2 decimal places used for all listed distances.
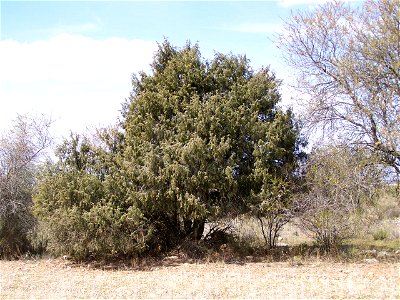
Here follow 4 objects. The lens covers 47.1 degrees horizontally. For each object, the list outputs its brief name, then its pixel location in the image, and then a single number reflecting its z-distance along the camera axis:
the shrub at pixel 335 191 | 13.27
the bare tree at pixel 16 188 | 17.97
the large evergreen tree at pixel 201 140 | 14.11
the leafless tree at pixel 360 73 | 12.94
